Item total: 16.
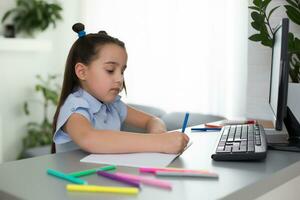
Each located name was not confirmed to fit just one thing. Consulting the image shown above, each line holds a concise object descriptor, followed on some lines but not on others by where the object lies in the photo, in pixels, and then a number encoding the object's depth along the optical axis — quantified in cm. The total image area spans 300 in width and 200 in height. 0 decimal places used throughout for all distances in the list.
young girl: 110
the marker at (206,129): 148
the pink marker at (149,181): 79
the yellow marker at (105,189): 75
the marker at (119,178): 81
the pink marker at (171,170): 87
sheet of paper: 98
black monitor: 106
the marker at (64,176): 82
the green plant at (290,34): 177
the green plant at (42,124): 386
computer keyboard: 101
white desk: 75
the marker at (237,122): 158
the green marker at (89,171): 88
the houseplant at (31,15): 378
